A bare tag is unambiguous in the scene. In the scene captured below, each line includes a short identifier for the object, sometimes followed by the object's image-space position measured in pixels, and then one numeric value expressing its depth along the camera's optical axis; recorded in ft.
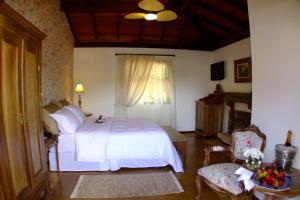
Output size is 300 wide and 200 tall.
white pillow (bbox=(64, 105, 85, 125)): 13.43
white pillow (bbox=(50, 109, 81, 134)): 11.40
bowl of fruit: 5.73
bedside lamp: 18.19
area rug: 9.16
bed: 11.28
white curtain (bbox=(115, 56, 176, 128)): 20.51
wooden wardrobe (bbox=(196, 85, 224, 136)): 19.19
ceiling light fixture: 11.77
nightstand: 9.99
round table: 5.59
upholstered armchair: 6.93
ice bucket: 6.93
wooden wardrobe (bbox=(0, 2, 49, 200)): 5.47
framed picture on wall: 15.71
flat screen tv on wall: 19.31
